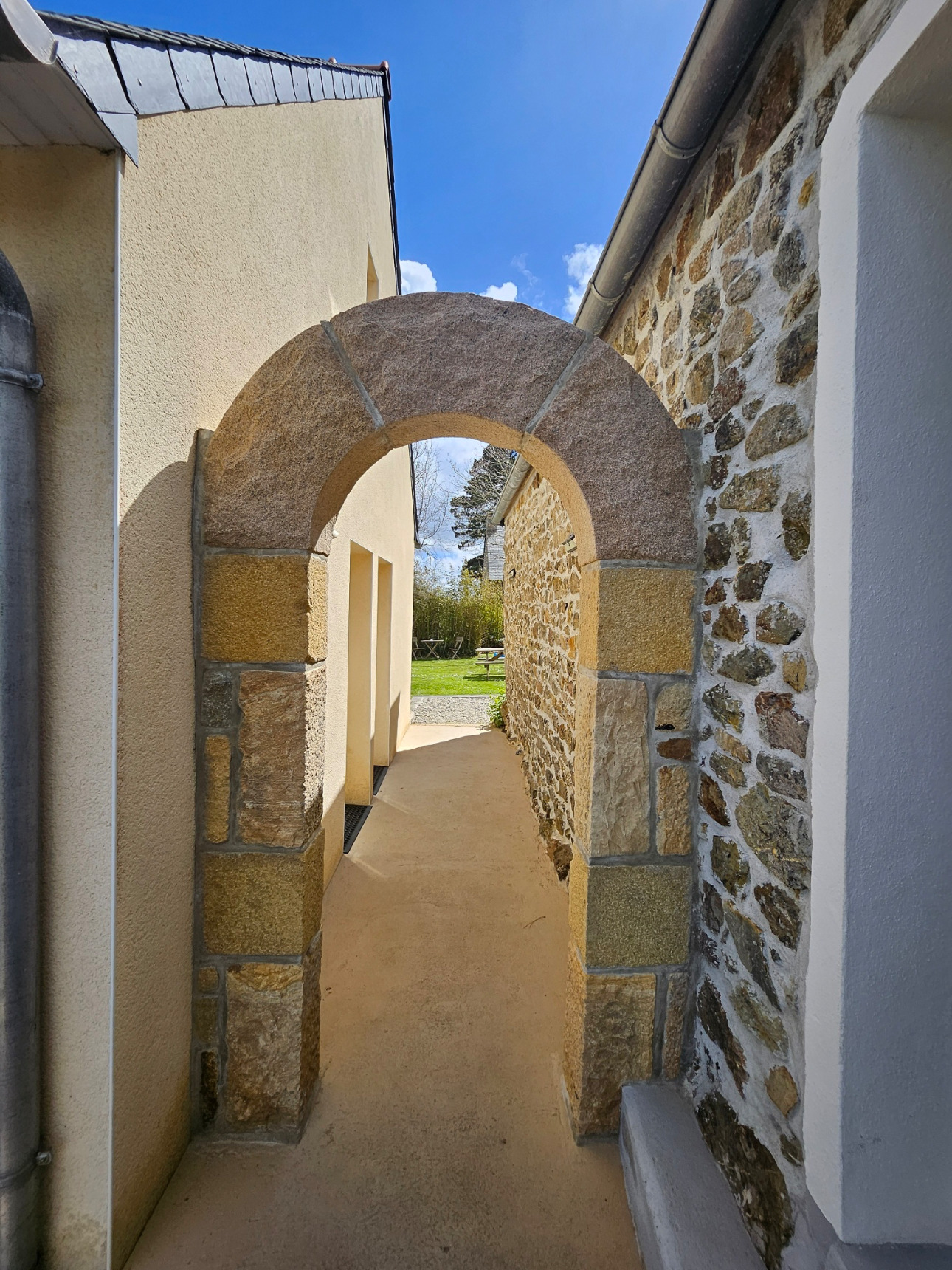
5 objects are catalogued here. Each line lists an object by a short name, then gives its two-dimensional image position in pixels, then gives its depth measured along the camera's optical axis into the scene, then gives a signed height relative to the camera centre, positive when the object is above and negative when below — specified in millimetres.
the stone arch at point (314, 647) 1608 -67
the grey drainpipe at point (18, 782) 1181 -382
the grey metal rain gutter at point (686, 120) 1338 +1559
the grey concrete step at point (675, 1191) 1268 -1510
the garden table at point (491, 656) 16047 -984
